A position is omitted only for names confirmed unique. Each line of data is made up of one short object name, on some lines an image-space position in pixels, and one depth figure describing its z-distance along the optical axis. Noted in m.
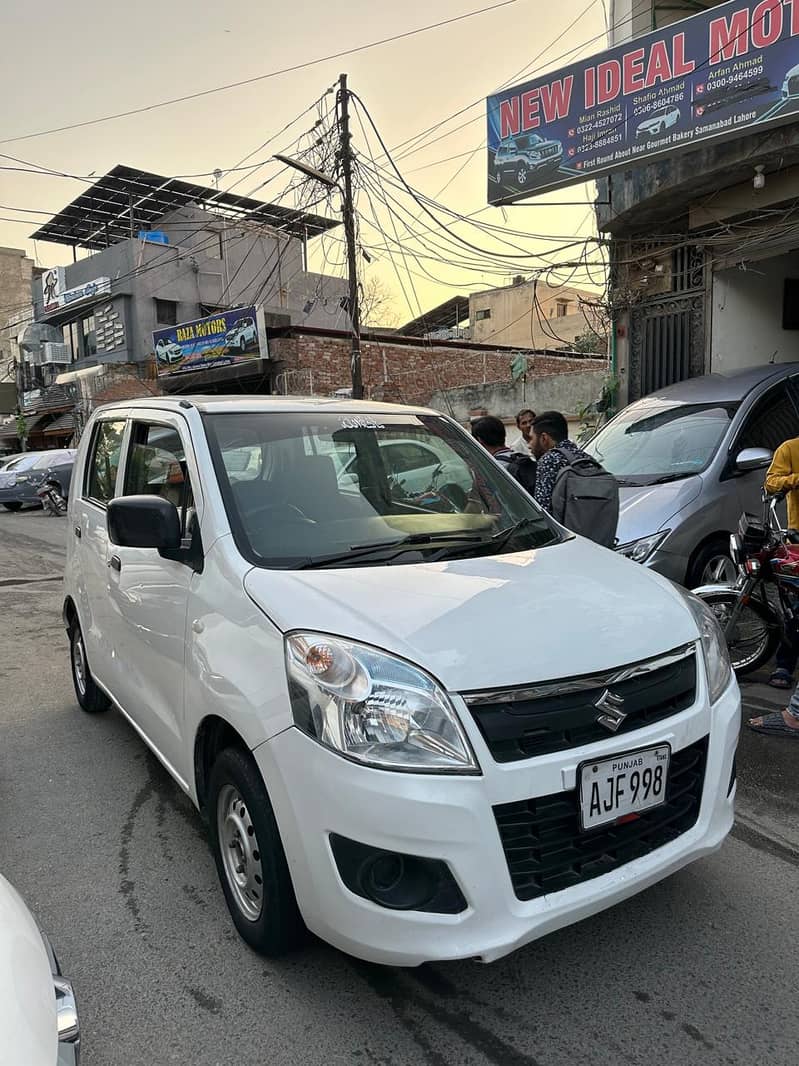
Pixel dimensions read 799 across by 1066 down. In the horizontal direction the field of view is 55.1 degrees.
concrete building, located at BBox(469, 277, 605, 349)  37.16
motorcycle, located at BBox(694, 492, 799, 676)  4.46
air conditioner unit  30.91
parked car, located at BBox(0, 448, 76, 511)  20.30
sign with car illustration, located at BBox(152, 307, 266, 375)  20.88
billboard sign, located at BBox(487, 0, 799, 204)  7.49
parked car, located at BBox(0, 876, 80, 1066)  1.27
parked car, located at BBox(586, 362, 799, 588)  5.37
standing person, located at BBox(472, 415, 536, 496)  5.73
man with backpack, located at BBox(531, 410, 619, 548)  4.47
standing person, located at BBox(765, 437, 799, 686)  4.50
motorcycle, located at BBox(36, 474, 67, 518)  18.94
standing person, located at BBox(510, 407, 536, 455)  7.06
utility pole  14.59
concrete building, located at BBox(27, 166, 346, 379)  28.42
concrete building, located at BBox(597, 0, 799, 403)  8.80
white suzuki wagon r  1.96
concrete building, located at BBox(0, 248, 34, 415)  40.50
